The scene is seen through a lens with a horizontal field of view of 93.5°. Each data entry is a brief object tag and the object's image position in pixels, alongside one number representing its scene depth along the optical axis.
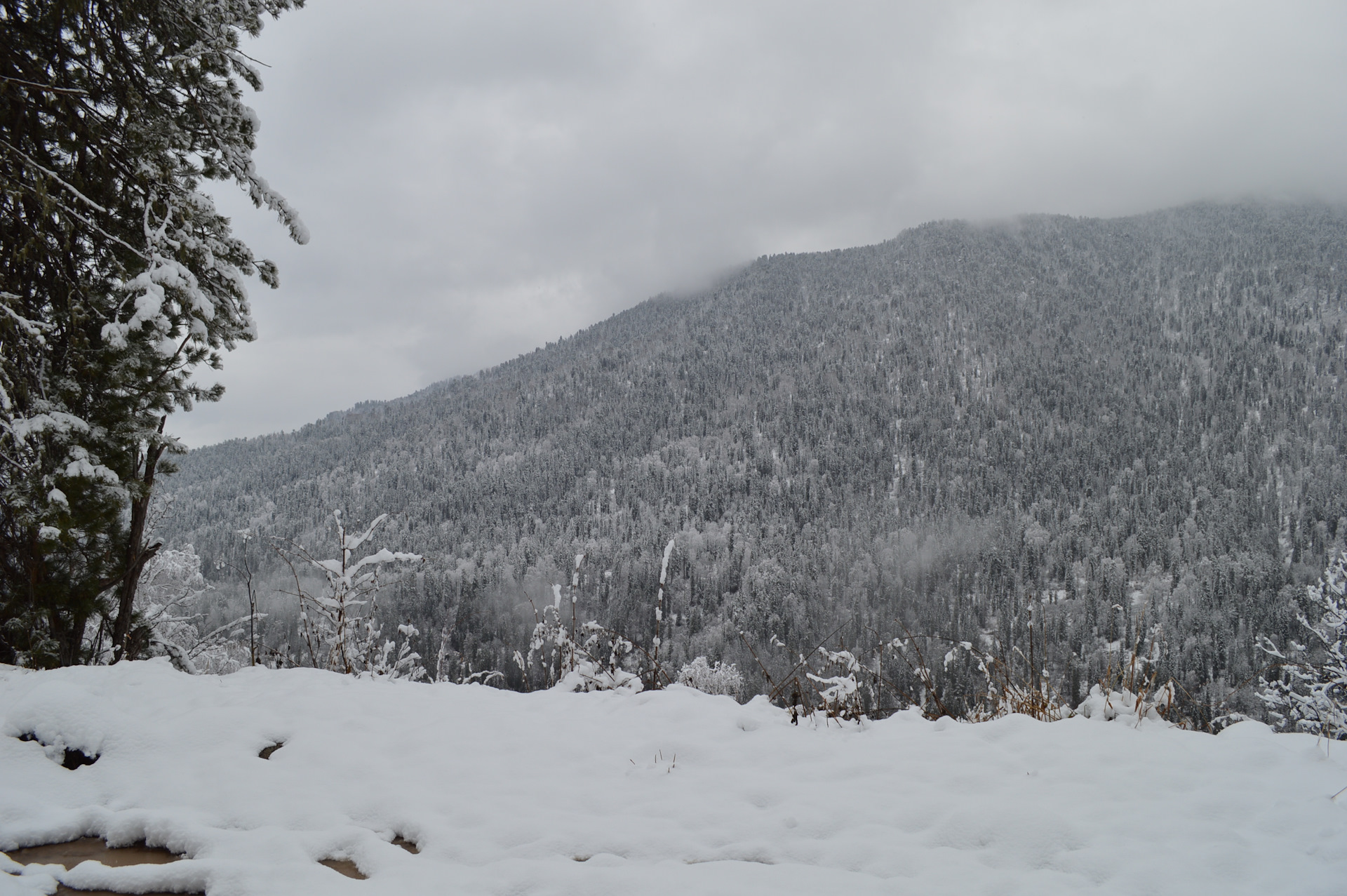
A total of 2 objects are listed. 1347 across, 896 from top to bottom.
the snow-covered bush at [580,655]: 5.18
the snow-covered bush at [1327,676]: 13.86
